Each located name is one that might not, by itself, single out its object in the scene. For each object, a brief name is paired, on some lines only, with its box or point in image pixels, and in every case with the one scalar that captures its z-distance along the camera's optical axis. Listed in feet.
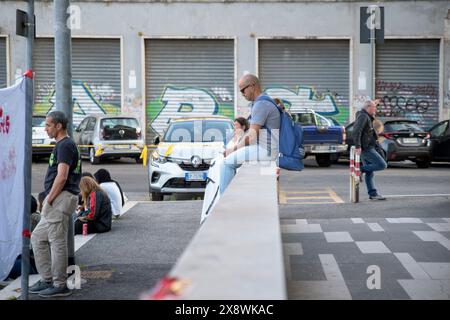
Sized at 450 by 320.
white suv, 44.62
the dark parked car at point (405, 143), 67.82
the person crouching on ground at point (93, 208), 33.55
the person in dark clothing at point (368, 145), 41.65
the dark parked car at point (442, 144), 69.46
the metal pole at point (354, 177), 41.14
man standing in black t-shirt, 23.45
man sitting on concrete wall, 24.75
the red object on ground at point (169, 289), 8.88
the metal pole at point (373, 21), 56.24
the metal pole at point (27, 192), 21.16
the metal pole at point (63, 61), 27.53
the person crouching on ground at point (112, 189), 38.40
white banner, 22.16
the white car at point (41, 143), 77.77
